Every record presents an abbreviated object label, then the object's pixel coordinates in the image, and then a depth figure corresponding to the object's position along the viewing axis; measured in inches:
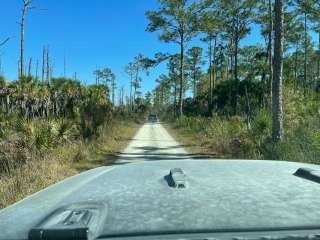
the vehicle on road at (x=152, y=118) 1486.1
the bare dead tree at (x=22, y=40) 660.2
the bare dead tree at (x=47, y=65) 1316.6
